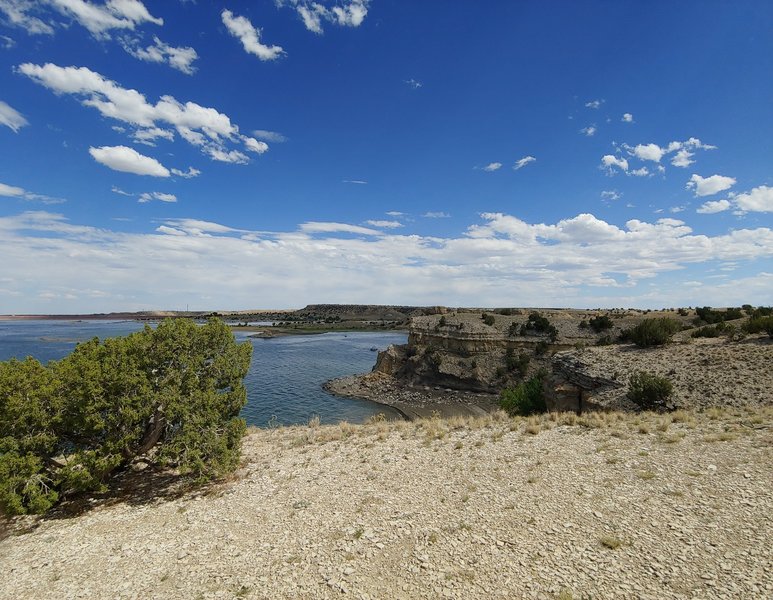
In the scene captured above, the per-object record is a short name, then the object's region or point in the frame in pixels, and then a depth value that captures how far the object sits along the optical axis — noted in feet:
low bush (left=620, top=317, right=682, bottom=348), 98.22
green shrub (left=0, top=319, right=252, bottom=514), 37.81
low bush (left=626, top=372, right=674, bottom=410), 68.54
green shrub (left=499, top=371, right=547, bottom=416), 96.07
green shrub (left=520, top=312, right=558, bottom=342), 167.18
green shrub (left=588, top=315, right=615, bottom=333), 168.04
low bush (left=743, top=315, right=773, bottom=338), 85.33
